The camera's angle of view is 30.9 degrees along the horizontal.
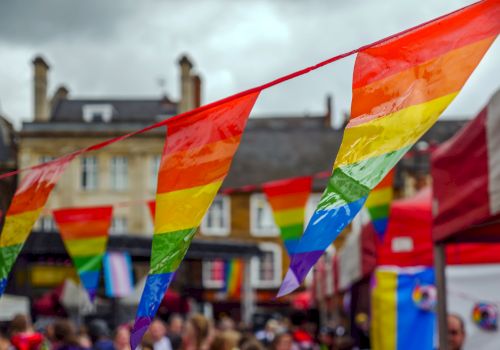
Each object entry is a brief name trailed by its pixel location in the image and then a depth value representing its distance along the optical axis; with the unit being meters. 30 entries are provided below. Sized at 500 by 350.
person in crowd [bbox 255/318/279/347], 12.90
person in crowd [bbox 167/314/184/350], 11.65
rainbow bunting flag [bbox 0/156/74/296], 5.12
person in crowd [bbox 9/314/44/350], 9.13
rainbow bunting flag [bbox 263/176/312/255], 9.03
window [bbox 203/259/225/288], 43.69
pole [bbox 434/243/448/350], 6.16
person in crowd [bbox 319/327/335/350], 15.61
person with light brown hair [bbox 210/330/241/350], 6.70
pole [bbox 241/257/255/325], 22.69
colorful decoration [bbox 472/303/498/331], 7.79
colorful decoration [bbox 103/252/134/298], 15.80
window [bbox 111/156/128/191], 43.56
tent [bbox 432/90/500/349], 5.16
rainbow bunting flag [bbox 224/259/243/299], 25.00
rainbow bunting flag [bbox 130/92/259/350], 3.79
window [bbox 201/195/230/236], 43.06
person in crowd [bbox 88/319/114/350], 9.90
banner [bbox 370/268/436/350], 8.17
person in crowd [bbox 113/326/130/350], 8.75
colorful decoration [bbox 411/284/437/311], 8.23
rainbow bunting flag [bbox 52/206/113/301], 8.38
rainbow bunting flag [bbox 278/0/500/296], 3.20
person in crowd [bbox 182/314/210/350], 7.28
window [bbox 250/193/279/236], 42.97
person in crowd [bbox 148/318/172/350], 9.87
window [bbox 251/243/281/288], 43.34
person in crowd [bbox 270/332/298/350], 8.56
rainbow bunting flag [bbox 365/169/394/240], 8.22
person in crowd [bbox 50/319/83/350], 8.57
